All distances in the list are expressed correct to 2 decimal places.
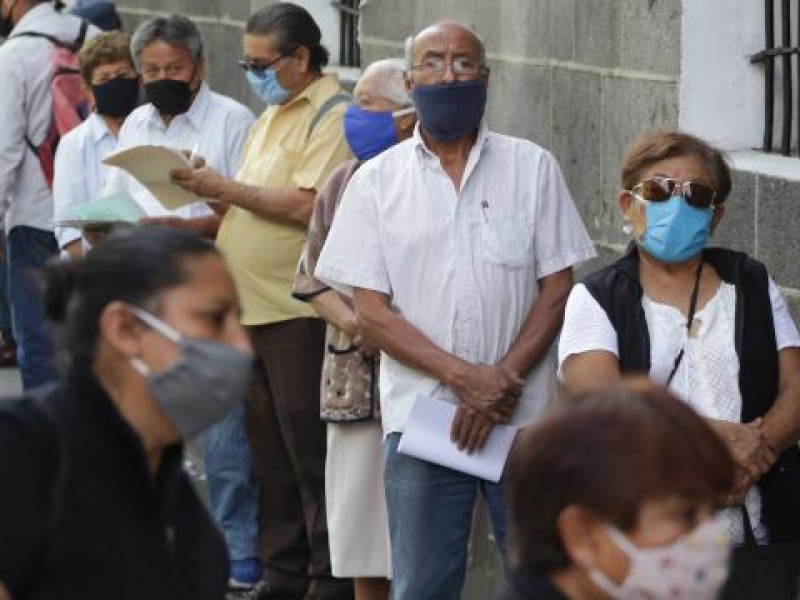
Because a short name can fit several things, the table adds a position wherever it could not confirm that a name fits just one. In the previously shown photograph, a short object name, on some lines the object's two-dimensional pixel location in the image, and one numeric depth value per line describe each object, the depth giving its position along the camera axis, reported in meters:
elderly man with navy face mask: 11.68
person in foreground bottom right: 5.87
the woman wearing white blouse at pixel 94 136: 16.69
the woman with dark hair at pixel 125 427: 6.70
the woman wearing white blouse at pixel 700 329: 10.30
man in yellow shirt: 14.39
